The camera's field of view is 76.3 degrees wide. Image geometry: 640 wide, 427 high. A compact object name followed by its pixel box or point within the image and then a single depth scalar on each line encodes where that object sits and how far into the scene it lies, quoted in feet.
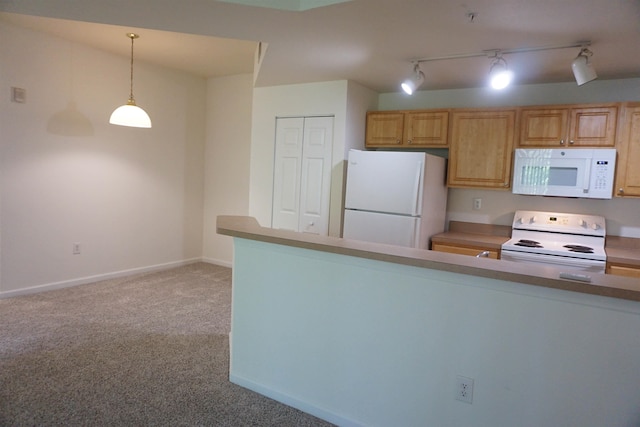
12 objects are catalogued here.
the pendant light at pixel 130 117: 12.78
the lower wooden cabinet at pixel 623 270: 9.67
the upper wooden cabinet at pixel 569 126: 10.53
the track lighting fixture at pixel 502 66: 8.57
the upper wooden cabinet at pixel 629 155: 10.26
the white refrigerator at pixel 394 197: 11.50
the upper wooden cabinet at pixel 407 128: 12.69
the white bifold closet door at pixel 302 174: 13.70
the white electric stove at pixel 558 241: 10.16
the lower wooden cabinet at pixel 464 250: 11.26
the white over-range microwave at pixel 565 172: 10.48
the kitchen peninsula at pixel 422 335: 5.19
